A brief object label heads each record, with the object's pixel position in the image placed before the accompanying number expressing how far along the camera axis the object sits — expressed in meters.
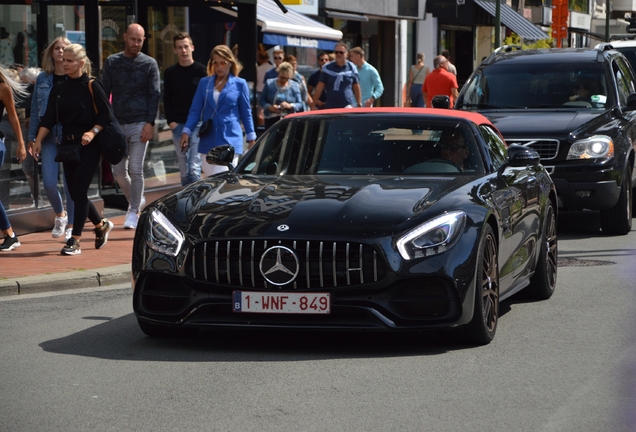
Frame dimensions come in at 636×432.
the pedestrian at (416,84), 30.28
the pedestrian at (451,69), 26.87
